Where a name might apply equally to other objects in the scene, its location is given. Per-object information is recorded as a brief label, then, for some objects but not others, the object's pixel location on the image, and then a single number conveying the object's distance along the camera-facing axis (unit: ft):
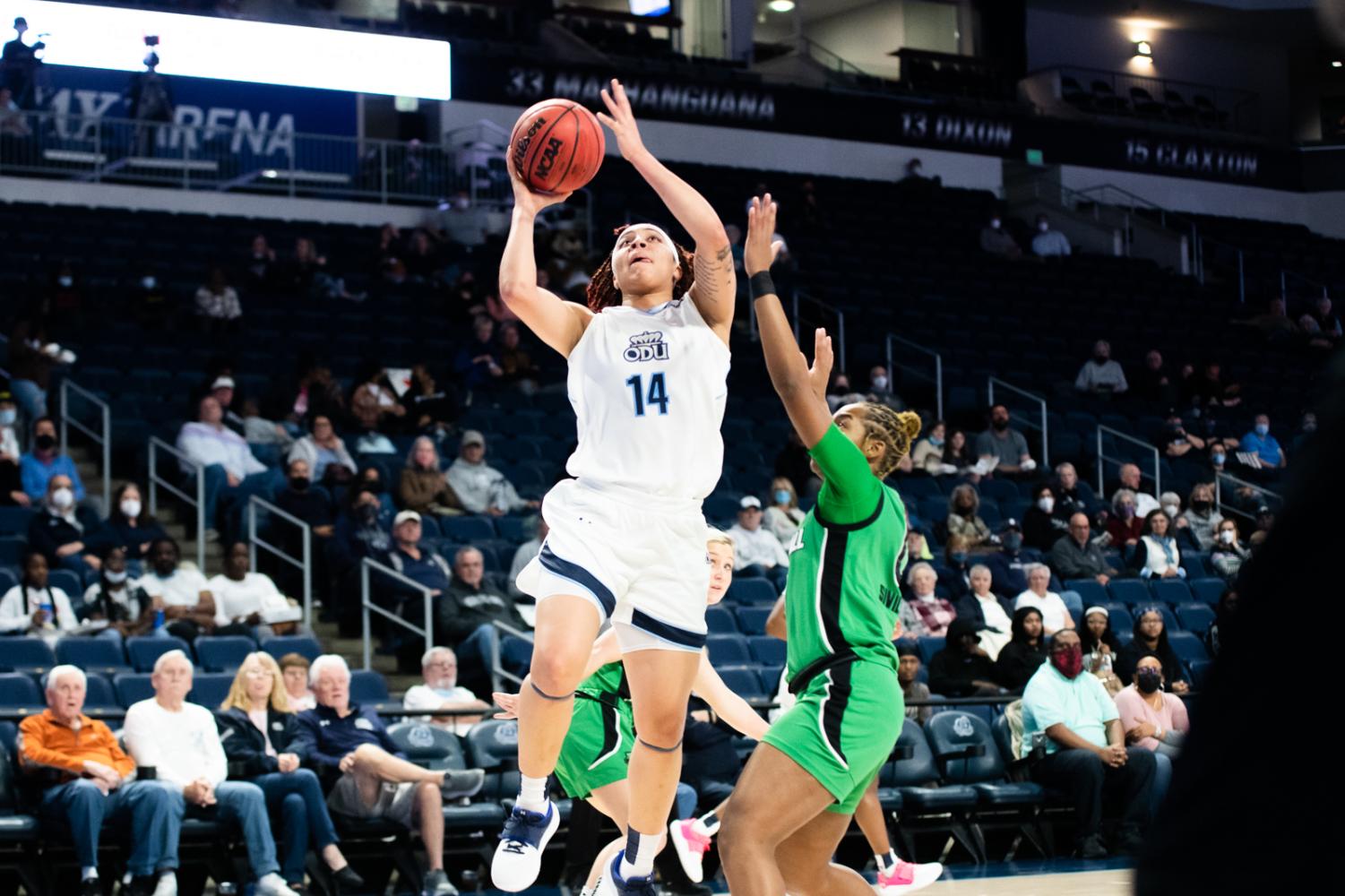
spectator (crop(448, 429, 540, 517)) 43.24
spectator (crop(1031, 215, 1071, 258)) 78.12
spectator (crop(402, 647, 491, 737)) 31.99
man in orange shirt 25.86
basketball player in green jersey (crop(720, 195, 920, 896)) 13.56
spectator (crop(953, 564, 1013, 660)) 39.52
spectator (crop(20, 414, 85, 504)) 38.68
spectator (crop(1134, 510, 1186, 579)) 48.70
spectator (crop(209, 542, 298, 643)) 35.53
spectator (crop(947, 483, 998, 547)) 46.65
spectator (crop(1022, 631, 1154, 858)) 33.14
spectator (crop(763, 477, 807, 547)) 44.29
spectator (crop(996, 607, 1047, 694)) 37.09
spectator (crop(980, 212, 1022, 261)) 76.69
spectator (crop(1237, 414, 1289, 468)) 60.03
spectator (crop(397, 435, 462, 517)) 41.60
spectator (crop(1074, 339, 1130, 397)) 64.49
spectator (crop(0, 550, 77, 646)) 32.60
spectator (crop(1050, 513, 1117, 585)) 47.01
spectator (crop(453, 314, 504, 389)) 51.08
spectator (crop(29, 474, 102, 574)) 35.68
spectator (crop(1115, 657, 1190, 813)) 34.86
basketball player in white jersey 14.67
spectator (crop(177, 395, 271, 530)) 40.40
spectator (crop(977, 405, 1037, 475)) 53.98
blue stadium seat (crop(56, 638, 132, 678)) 31.65
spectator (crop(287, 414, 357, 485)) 41.42
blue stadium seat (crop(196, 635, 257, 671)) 32.73
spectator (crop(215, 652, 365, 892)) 27.25
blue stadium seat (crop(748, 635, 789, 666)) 37.55
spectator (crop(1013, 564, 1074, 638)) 41.24
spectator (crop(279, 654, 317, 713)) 30.30
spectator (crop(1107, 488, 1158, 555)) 50.44
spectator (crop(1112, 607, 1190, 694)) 38.45
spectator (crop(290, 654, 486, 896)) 28.17
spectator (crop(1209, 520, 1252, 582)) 50.60
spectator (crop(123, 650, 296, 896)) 26.73
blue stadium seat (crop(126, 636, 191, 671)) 31.83
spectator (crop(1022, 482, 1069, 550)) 48.70
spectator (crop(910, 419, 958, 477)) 51.85
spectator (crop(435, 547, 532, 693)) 34.81
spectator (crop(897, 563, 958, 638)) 39.91
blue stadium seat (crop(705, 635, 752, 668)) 36.63
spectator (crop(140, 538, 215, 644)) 34.68
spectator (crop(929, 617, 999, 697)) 36.58
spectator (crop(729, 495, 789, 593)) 42.50
